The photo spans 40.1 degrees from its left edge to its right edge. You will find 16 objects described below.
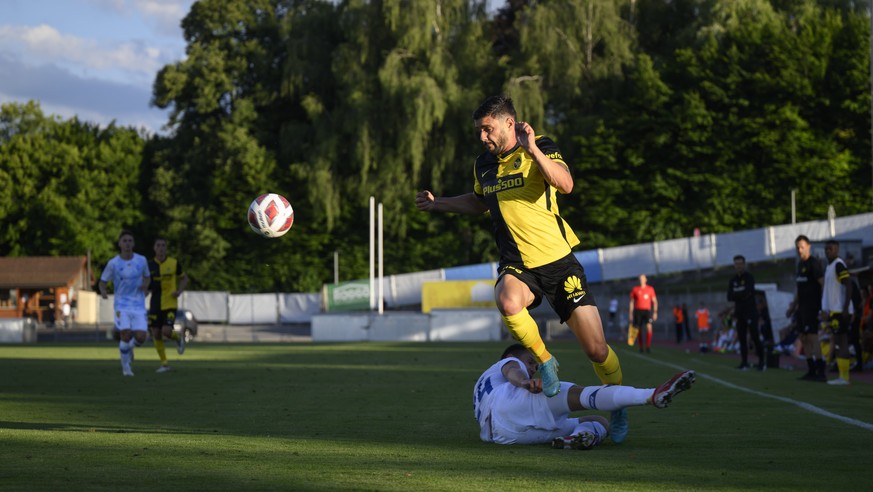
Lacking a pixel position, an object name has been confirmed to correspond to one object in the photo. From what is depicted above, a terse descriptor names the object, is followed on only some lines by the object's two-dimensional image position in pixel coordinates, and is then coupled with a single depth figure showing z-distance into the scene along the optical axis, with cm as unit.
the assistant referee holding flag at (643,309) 3155
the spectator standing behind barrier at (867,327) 2162
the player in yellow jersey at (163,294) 2120
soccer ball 1356
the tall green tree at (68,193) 7538
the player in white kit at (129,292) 2022
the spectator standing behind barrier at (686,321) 4803
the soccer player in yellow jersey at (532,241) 845
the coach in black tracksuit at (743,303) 2248
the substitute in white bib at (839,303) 1744
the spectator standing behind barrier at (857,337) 2112
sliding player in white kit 816
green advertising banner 5734
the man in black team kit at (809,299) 1850
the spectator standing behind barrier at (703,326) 3426
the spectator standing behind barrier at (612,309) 5164
